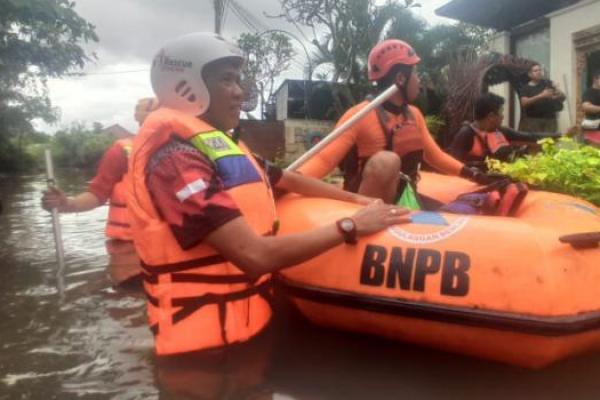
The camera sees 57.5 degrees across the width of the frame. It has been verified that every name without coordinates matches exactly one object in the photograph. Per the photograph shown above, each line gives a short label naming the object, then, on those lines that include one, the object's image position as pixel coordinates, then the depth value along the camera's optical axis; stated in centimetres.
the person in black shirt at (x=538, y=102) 757
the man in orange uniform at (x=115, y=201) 364
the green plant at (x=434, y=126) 1083
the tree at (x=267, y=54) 2798
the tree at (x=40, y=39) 1071
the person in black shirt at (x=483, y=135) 547
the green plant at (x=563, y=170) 294
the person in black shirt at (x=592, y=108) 655
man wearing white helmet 185
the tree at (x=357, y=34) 1570
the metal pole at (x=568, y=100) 818
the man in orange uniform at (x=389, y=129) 352
